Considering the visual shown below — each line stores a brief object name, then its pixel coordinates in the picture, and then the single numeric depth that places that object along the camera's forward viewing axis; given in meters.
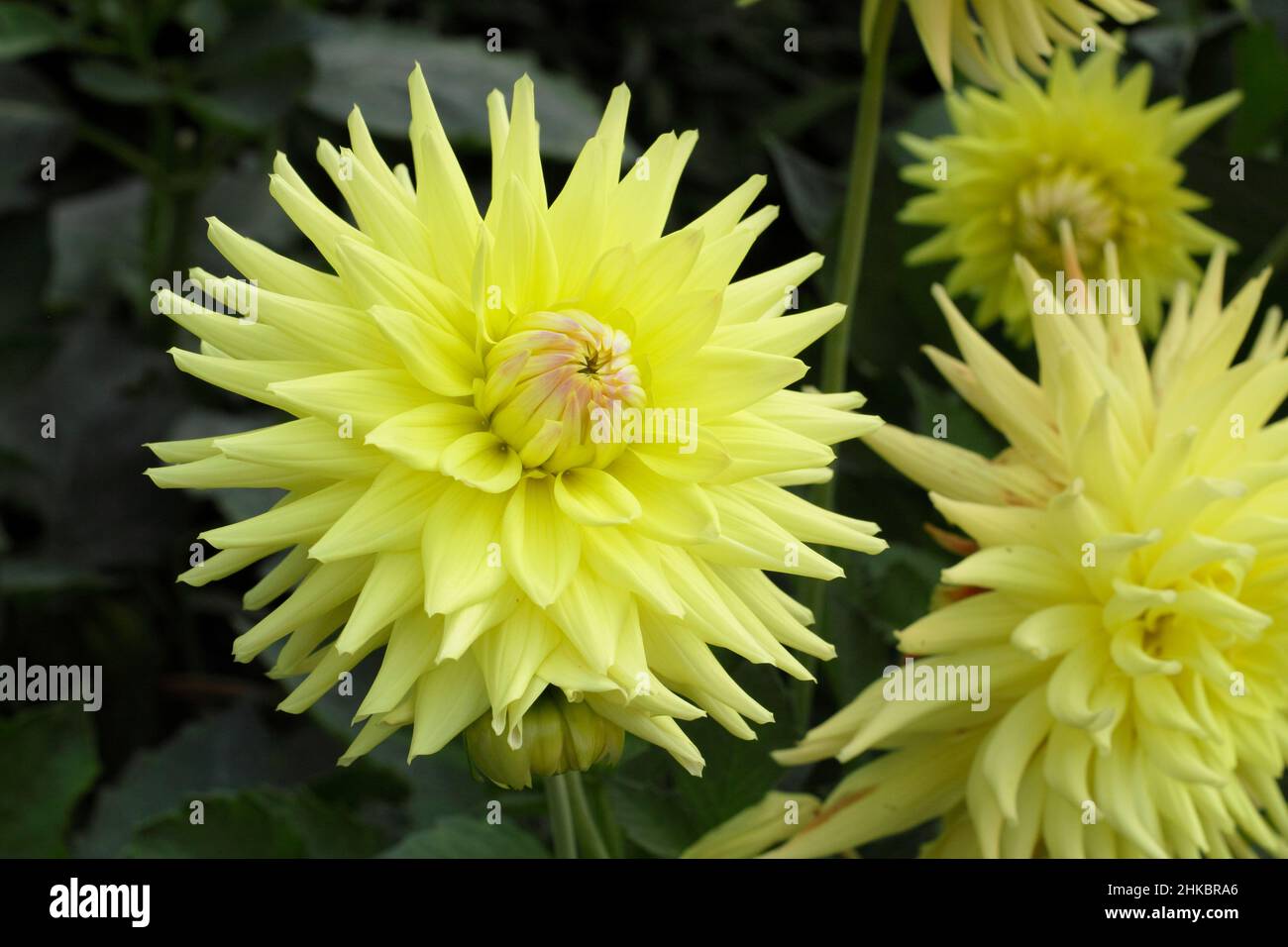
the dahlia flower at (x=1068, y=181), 0.90
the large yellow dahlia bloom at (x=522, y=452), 0.46
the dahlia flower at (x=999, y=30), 0.63
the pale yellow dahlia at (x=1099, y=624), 0.57
